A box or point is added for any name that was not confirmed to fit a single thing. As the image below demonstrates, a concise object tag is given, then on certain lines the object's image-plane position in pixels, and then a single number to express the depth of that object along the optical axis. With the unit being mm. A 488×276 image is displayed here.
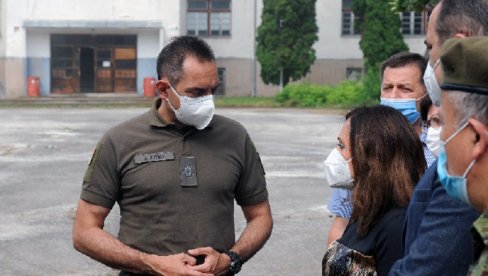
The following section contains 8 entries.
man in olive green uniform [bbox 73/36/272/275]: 4273
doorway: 51281
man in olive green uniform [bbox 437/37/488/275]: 2279
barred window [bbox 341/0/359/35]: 51188
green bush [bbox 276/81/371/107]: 42500
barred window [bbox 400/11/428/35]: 50656
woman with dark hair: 3697
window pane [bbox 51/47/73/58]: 51062
